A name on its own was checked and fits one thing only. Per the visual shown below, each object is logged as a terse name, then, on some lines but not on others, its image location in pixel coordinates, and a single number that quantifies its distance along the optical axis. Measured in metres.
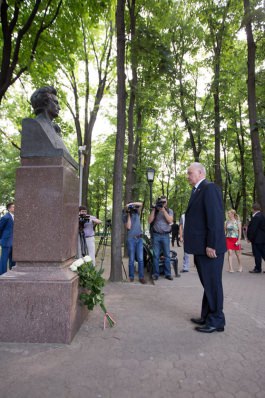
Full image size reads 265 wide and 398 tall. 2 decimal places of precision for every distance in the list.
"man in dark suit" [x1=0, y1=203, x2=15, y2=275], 7.87
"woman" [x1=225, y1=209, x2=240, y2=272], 9.64
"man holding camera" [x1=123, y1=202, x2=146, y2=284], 7.82
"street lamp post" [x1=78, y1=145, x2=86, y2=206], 12.98
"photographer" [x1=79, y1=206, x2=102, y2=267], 7.66
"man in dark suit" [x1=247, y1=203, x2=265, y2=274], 9.79
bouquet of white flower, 3.92
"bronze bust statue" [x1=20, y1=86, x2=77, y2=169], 3.91
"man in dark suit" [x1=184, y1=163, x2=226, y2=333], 3.90
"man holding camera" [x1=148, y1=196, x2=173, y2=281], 8.00
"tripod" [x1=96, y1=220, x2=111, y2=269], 8.93
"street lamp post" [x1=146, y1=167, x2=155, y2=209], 10.59
